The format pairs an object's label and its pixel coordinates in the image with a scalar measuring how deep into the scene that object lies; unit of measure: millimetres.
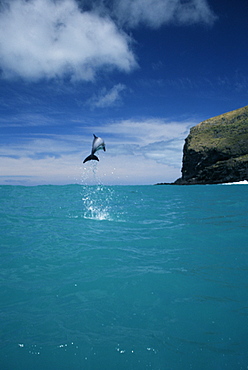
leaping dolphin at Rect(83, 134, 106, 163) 13273
